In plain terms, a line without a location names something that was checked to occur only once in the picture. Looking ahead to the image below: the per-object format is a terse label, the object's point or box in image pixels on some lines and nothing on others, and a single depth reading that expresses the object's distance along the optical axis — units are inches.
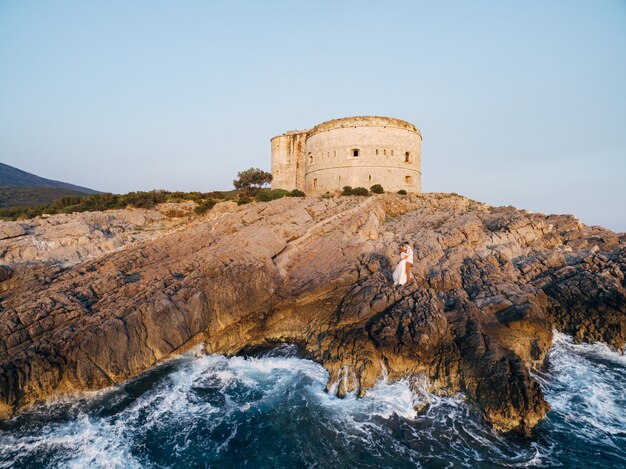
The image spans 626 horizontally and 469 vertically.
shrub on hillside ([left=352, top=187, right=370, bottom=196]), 1336.1
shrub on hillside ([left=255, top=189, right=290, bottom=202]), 1360.2
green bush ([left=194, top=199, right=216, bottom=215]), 1322.6
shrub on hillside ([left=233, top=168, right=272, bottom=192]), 1971.0
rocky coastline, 515.8
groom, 648.4
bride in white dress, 645.9
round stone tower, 1424.7
